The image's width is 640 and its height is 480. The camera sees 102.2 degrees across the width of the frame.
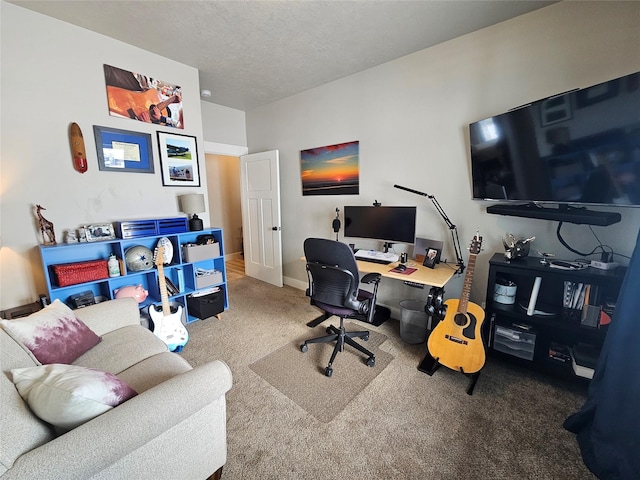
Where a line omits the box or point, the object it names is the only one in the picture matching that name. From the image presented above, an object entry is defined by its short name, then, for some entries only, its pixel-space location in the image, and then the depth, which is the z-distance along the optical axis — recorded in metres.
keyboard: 2.49
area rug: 1.72
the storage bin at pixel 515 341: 1.91
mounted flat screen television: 1.40
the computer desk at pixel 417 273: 2.01
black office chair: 1.85
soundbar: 1.56
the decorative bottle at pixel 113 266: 2.20
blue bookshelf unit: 2.03
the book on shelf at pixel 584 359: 1.67
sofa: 0.75
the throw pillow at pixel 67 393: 0.85
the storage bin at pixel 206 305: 2.68
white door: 3.59
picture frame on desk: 2.30
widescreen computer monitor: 2.44
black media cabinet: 1.67
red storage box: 1.95
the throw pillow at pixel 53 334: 1.25
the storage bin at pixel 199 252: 2.63
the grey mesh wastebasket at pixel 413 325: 2.37
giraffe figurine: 1.96
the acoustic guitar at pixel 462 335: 1.81
